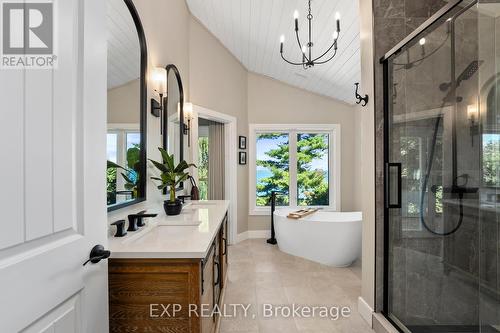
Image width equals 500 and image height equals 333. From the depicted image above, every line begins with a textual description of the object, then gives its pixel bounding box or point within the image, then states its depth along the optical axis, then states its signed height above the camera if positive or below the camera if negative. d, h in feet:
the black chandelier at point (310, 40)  7.00 +4.59
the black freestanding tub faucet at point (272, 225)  14.38 -3.22
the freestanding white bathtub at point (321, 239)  11.09 -3.19
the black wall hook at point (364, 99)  7.29 +1.84
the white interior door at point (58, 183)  2.13 -0.15
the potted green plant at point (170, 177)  6.81 -0.29
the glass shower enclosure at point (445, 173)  4.73 -0.15
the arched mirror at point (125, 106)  4.82 +1.22
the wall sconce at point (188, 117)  10.76 +2.05
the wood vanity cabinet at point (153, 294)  3.82 -1.83
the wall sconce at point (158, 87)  7.06 +2.23
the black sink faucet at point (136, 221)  4.95 -1.04
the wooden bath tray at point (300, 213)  12.51 -2.32
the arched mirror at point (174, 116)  8.19 +1.70
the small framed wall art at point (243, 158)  14.85 +0.47
